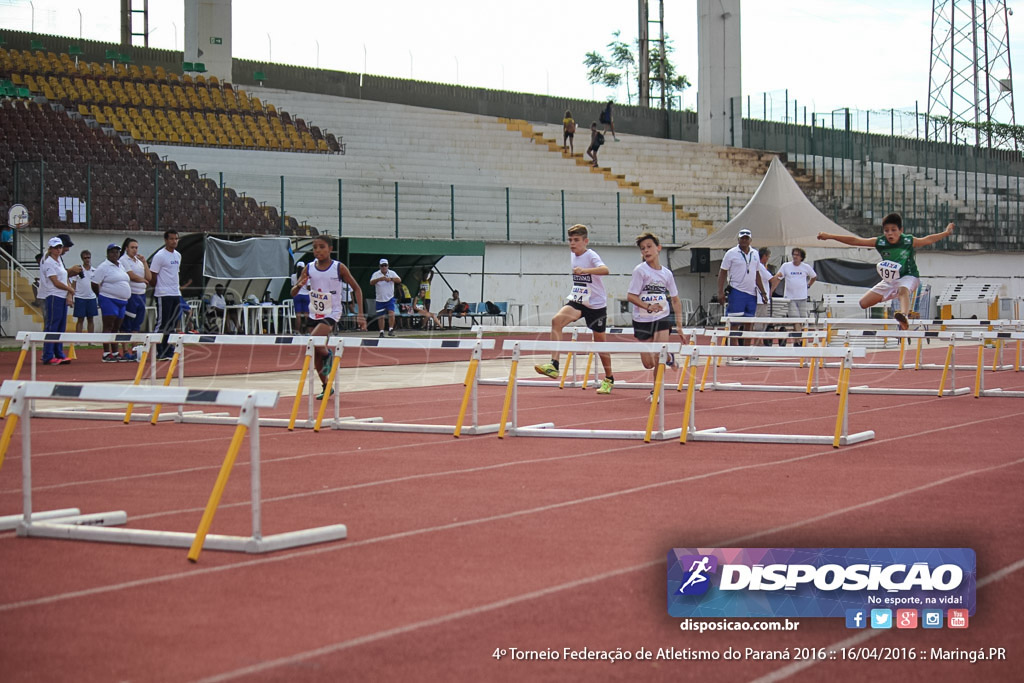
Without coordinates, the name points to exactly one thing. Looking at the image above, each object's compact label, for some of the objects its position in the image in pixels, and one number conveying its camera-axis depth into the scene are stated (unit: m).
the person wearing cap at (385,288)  27.16
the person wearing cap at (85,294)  20.27
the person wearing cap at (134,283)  19.14
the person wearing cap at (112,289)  19.27
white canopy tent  29.03
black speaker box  35.09
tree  82.31
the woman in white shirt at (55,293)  19.16
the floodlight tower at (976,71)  59.59
